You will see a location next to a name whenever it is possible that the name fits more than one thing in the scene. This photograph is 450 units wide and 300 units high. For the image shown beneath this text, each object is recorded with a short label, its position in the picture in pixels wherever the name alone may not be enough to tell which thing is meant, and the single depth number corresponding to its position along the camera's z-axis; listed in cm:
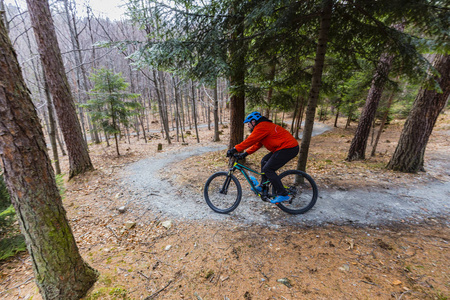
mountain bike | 413
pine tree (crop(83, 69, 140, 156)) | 936
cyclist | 371
